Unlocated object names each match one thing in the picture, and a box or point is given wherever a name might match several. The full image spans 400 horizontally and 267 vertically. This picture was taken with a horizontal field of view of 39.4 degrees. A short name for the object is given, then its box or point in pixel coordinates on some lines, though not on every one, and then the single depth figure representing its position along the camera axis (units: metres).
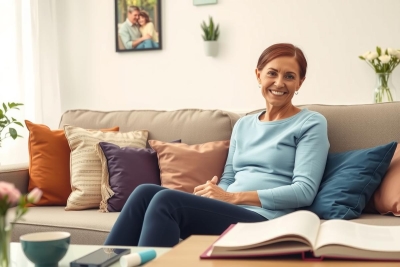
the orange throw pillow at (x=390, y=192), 2.04
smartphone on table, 1.24
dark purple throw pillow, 2.42
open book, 1.04
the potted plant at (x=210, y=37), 3.31
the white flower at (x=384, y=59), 2.72
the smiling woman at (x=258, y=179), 1.69
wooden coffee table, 1.04
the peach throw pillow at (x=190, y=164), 2.42
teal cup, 1.21
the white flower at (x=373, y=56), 2.79
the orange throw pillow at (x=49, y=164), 2.59
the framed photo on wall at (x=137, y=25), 3.49
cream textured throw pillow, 2.48
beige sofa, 2.18
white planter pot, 3.32
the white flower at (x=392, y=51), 2.75
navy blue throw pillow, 2.03
